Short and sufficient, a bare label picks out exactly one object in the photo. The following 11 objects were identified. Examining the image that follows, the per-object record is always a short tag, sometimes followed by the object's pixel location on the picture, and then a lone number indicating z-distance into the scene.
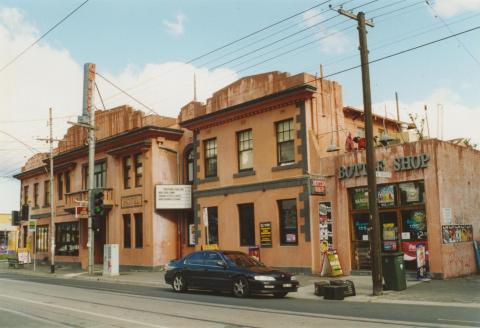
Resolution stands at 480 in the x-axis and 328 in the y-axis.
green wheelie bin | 15.72
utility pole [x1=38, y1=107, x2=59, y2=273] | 29.84
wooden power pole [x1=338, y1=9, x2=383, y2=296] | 15.12
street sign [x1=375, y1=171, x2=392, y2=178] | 15.88
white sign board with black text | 27.80
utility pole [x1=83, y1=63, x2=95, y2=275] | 26.33
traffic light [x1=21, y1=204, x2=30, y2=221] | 33.84
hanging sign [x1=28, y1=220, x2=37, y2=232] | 33.10
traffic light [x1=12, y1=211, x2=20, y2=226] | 36.88
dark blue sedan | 15.19
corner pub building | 18.64
